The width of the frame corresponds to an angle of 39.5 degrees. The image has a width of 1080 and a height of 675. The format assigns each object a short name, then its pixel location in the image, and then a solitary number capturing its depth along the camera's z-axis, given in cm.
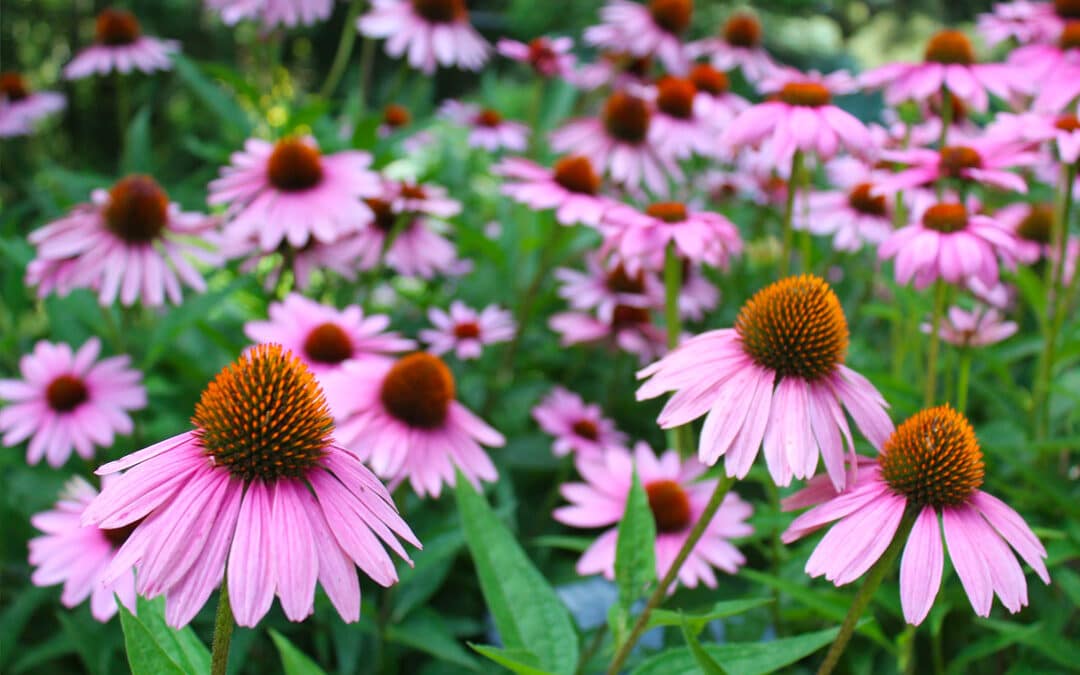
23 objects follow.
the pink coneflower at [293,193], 70
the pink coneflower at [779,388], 48
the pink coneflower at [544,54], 101
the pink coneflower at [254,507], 42
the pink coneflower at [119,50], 95
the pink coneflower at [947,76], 68
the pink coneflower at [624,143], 86
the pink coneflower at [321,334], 66
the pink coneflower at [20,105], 104
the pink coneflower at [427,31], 90
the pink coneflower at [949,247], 58
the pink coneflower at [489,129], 108
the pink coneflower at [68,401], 67
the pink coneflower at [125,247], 69
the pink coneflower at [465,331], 76
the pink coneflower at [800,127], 63
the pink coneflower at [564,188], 73
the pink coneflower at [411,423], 60
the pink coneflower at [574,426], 73
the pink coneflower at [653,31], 100
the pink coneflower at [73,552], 59
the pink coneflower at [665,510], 61
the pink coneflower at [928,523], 46
